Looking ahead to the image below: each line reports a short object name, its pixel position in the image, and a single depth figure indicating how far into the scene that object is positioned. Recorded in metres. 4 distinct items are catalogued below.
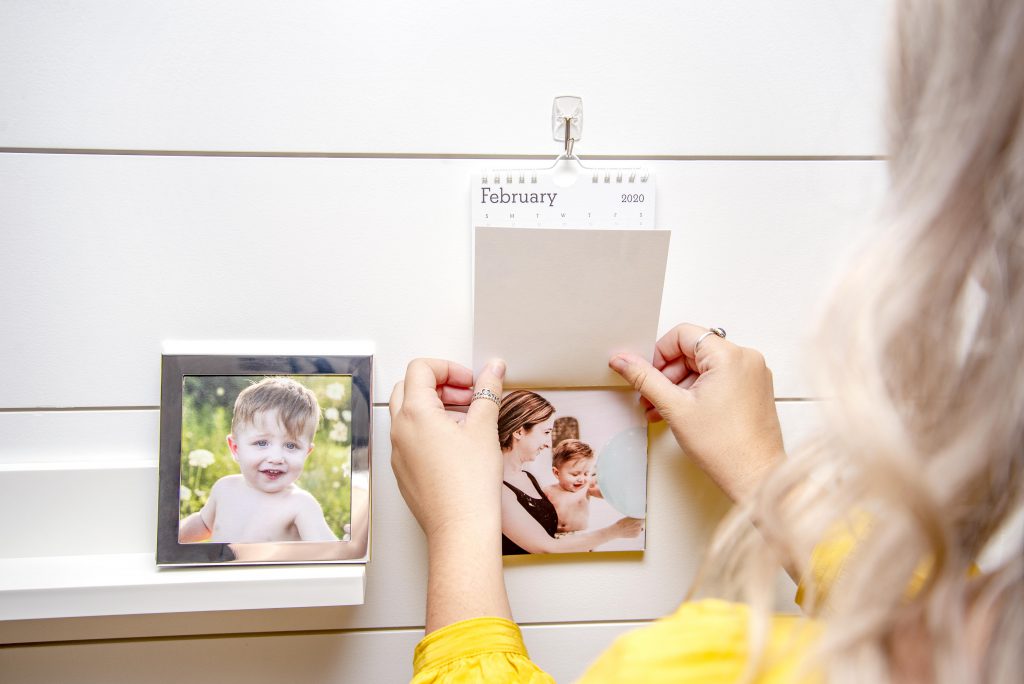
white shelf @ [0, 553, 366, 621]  0.49
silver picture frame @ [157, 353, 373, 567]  0.53
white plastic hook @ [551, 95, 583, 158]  0.52
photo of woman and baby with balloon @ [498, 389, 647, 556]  0.57
